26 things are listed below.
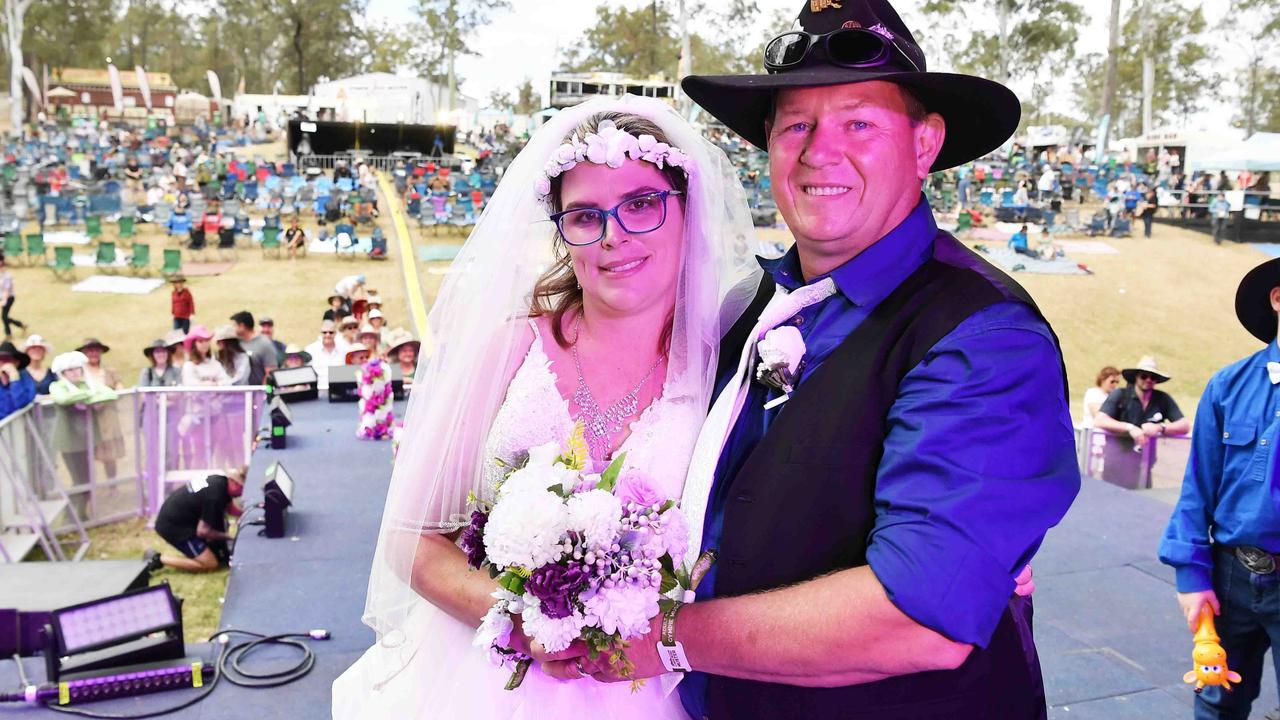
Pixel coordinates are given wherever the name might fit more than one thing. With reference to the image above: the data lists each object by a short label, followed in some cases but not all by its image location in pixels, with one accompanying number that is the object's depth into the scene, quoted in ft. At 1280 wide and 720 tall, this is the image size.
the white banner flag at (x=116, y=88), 151.94
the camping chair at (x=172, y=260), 61.46
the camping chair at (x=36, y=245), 62.03
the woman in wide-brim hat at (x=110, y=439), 28.63
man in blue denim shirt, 10.03
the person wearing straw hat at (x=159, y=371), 32.86
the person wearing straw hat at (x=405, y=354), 35.04
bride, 7.38
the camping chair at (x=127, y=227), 68.85
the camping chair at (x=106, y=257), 61.57
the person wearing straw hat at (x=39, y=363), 30.19
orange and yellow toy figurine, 10.33
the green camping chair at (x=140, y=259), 62.03
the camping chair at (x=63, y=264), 59.62
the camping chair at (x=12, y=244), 62.18
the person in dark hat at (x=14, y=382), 26.84
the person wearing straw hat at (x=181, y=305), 47.06
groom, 4.74
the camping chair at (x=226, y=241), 68.69
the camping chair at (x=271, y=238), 67.72
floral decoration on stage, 29.19
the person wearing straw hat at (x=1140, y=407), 26.99
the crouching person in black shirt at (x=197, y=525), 25.59
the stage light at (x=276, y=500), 21.30
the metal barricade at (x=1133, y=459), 26.73
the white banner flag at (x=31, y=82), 134.31
